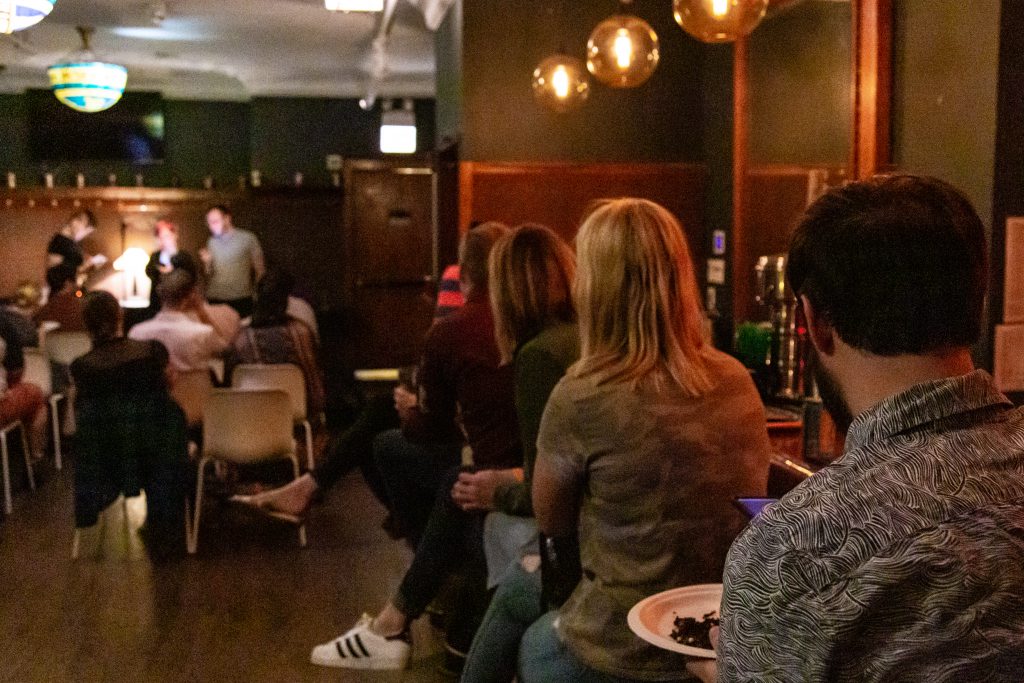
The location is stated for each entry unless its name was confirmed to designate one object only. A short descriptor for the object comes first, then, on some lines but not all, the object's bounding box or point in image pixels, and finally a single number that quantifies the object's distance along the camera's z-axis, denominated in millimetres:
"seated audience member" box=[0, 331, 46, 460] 5797
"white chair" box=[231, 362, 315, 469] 5766
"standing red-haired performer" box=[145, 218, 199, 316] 6137
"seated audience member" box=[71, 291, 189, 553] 4887
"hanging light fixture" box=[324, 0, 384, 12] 6266
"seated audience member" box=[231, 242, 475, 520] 4566
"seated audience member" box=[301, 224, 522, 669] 3428
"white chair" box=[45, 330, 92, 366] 7082
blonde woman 2066
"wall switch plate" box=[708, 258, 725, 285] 6086
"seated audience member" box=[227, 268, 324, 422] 6121
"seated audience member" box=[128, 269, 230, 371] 5590
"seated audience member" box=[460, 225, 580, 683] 2613
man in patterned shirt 979
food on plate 1837
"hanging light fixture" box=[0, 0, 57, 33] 3898
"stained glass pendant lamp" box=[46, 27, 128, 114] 7598
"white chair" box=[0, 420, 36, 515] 5824
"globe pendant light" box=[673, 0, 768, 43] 3627
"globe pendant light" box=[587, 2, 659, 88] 4820
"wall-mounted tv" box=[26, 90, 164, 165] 11523
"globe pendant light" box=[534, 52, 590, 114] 5637
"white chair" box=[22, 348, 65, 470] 6500
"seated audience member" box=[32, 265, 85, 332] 7949
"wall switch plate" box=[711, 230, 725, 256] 6145
